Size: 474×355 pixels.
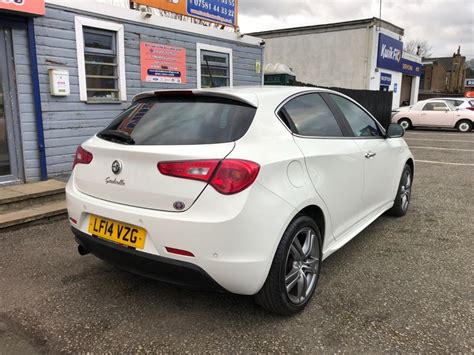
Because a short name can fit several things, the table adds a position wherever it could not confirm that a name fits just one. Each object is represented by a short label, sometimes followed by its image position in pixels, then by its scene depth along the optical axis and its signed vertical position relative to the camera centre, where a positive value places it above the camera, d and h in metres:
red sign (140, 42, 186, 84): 7.40 +0.65
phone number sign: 8.29 +1.87
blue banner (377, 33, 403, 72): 19.91 +2.43
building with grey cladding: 5.66 +0.33
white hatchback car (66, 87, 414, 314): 2.30 -0.57
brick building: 55.12 +3.38
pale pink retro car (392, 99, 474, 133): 17.67 -0.65
